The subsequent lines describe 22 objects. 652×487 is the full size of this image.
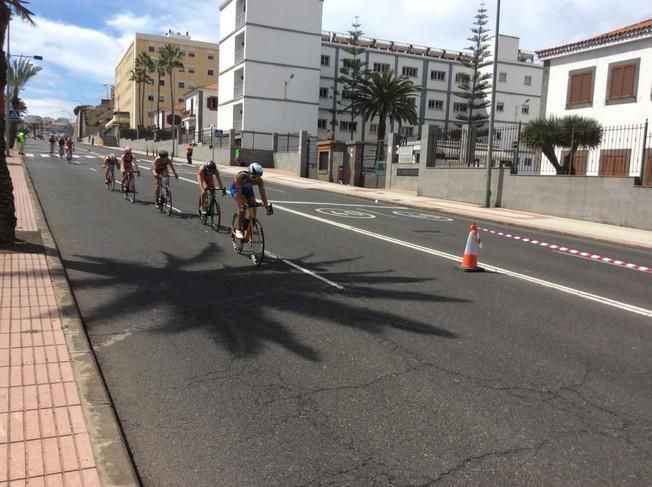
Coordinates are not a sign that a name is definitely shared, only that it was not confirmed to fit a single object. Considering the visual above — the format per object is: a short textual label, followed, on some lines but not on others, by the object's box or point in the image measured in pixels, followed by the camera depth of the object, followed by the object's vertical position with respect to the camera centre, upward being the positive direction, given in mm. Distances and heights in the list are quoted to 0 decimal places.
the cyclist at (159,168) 15359 -259
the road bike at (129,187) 18184 -951
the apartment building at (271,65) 59250 +10323
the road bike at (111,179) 20922 -831
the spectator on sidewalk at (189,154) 51469 +491
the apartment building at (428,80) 70625 +11682
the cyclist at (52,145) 45444 +648
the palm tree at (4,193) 8461 -615
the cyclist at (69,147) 38844 +478
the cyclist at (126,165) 18391 -263
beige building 110875 +17836
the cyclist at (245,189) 9383 -446
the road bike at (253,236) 9164 -1179
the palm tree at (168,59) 87688 +15087
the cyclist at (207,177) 12859 -366
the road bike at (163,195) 15250 -945
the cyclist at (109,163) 20688 -251
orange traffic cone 9312 -1311
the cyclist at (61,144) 41594 +663
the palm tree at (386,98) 59938 +7344
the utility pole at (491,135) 22609 +1487
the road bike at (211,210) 12914 -1097
